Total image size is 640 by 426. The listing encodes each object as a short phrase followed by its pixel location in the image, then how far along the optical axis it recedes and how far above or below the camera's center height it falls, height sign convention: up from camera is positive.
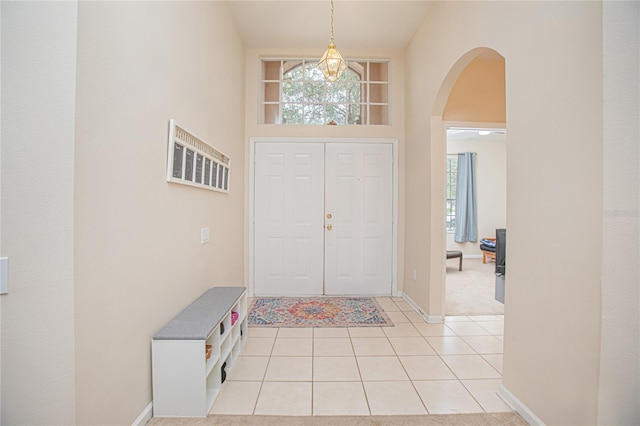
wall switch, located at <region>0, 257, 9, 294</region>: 0.97 -0.22
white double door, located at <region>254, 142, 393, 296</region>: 3.76 -0.07
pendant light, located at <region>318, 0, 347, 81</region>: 2.28 +1.23
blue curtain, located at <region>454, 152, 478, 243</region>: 6.72 +0.30
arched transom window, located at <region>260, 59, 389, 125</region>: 3.83 +1.64
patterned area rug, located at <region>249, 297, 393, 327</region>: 2.91 -1.13
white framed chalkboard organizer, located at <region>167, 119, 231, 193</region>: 1.73 +0.38
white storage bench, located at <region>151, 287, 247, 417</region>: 1.52 -0.86
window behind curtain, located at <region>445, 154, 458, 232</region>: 6.95 +0.63
